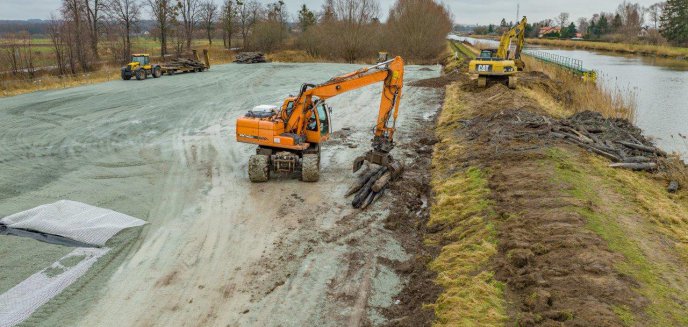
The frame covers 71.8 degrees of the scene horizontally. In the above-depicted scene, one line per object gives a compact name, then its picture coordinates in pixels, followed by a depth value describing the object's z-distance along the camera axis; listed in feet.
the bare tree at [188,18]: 216.54
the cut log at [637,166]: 41.50
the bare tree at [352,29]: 194.80
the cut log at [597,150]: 43.61
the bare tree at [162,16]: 189.98
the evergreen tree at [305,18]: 264.11
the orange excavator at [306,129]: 41.93
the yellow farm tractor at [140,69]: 119.14
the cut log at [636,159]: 42.98
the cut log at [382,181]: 39.60
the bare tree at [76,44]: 124.47
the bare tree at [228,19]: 236.43
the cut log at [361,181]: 40.86
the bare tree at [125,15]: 172.82
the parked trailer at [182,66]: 133.39
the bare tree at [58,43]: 120.09
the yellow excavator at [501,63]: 84.23
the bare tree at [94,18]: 161.99
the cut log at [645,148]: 46.80
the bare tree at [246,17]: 250.25
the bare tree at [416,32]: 177.78
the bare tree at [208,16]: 232.69
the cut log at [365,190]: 38.41
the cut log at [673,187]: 37.93
